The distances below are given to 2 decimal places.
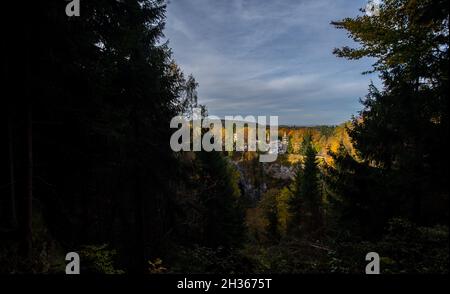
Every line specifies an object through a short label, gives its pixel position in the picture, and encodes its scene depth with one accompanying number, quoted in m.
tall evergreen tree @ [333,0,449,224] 5.55
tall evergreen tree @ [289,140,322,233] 42.47
